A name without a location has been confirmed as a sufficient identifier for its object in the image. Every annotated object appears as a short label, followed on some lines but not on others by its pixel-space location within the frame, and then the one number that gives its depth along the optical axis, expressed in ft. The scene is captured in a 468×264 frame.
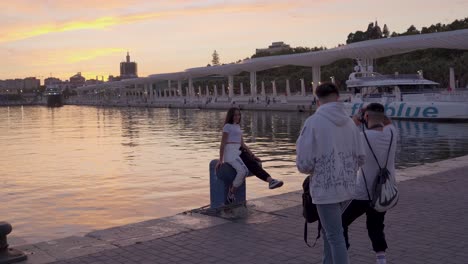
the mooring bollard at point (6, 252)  18.86
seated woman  25.63
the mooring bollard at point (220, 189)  26.36
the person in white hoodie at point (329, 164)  14.46
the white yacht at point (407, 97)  116.78
